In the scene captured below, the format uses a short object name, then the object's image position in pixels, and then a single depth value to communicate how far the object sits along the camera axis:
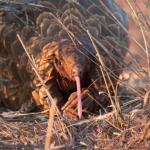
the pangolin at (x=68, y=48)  8.59
